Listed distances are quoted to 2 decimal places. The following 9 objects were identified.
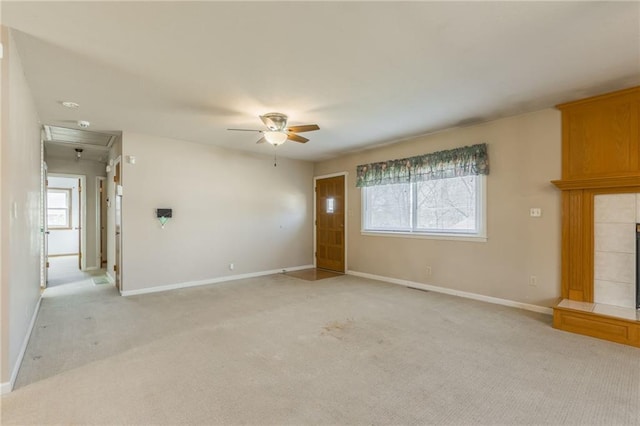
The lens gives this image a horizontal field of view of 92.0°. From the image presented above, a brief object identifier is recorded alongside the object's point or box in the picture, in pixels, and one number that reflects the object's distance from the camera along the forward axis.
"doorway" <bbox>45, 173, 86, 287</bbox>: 9.26
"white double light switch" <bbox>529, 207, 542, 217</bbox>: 3.97
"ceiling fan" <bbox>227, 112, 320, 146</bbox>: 3.87
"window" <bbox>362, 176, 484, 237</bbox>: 4.67
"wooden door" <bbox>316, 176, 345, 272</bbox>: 6.80
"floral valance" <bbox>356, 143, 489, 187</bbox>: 4.47
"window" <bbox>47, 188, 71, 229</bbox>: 9.34
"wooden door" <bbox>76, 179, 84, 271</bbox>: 7.14
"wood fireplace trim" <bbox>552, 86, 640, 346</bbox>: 3.30
